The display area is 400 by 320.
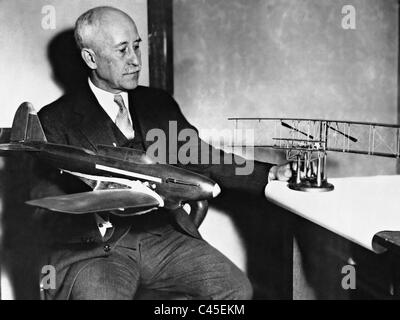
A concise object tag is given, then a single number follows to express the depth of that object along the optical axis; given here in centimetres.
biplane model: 164
